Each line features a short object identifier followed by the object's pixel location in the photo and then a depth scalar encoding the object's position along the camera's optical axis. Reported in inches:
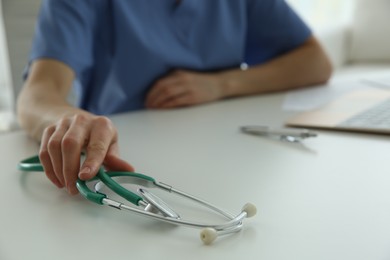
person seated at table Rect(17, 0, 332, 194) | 32.5
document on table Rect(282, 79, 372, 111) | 33.4
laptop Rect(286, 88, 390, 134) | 26.1
